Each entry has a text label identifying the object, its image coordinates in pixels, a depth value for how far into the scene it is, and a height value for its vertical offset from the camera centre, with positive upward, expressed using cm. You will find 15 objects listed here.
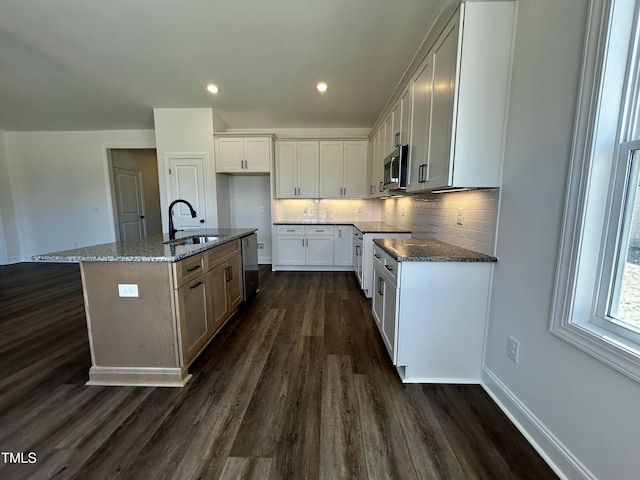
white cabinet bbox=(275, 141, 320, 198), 467 +71
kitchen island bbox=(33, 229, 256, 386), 171 -70
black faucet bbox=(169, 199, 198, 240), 248 -22
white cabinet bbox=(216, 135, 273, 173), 439 +92
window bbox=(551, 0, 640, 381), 101 +4
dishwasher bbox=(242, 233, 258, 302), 311 -74
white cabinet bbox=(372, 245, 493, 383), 174 -75
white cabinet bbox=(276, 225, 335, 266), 457 -64
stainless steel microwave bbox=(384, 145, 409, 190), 243 +40
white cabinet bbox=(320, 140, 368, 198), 467 +71
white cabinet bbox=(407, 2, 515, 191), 154 +73
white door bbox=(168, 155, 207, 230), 436 +33
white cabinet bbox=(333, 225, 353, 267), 456 -66
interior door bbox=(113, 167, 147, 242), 553 +11
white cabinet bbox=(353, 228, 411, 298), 327 -62
